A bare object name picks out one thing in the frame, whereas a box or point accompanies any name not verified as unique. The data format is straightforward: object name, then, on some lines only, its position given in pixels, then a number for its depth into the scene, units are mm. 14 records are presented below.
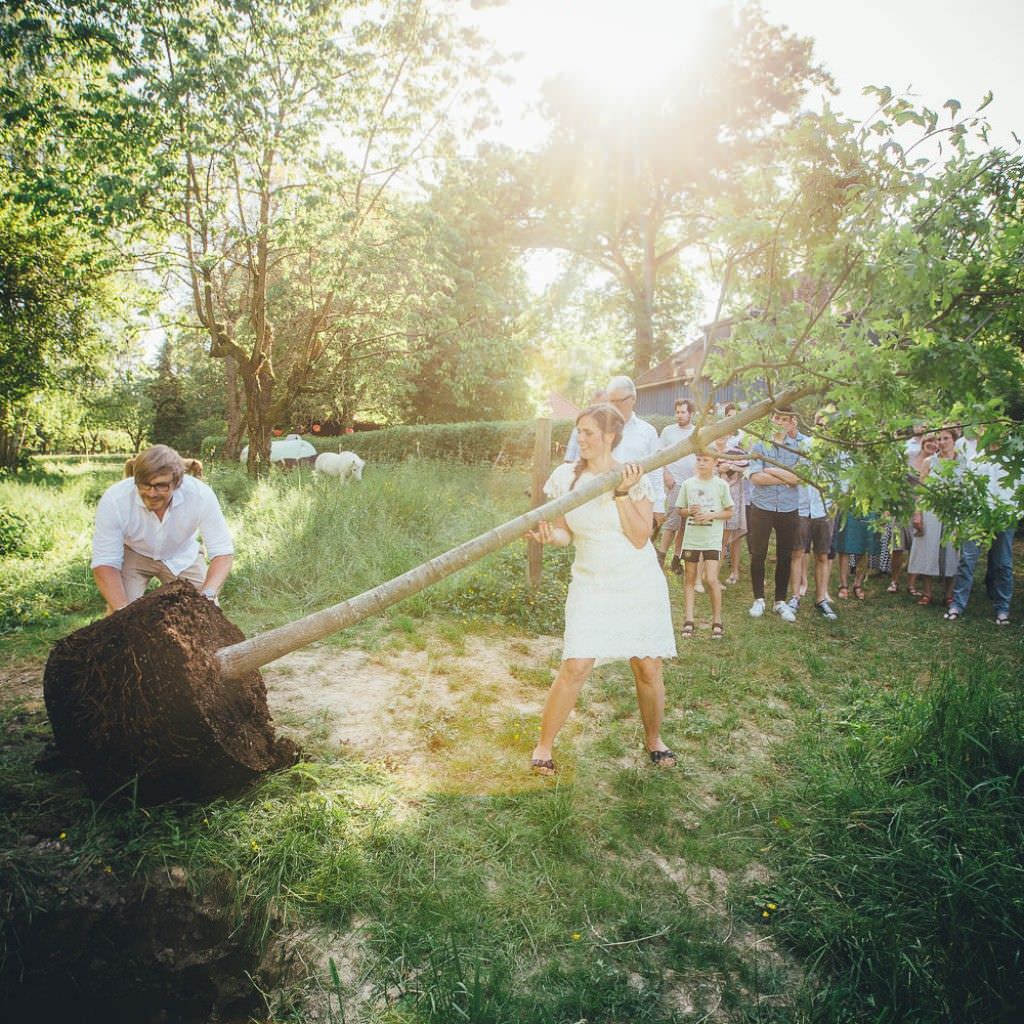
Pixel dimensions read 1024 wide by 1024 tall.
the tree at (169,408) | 41938
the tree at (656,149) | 22547
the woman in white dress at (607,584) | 3439
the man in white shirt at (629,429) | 5387
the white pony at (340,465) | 15328
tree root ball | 2668
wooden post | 6964
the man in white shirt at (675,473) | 7730
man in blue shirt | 6918
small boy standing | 6355
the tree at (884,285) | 2529
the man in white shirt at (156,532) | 3609
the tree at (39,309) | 13133
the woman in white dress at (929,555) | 7906
